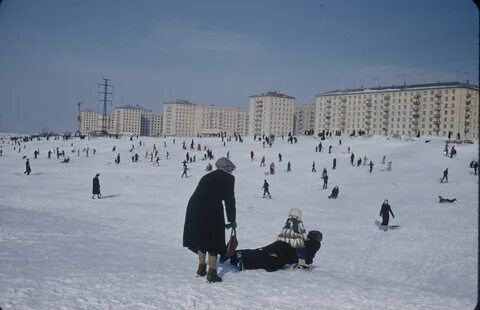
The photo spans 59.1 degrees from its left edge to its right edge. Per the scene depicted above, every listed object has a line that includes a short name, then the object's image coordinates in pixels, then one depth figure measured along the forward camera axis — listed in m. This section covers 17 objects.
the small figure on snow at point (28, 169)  34.22
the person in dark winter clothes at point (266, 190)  25.45
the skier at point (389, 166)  37.28
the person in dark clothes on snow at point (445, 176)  30.96
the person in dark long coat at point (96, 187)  21.12
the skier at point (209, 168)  37.62
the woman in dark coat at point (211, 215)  5.52
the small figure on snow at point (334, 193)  25.62
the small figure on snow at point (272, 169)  36.66
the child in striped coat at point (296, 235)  6.99
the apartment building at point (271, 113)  157.75
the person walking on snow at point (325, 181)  29.84
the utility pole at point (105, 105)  93.25
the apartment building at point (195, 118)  189.50
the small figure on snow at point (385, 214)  16.11
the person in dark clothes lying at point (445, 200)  23.89
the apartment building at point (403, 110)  107.94
